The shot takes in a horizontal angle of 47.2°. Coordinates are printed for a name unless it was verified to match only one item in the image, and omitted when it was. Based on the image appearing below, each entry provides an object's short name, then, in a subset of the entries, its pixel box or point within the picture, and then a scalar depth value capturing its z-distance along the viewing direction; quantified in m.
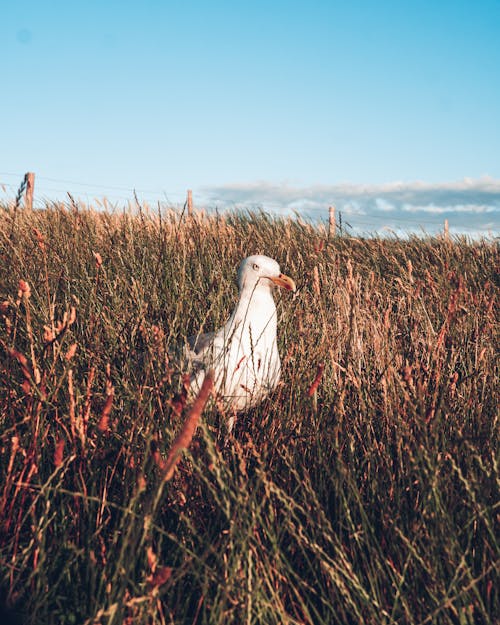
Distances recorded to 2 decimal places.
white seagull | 2.48
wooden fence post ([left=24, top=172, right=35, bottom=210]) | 11.07
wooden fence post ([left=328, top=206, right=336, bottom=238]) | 18.68
